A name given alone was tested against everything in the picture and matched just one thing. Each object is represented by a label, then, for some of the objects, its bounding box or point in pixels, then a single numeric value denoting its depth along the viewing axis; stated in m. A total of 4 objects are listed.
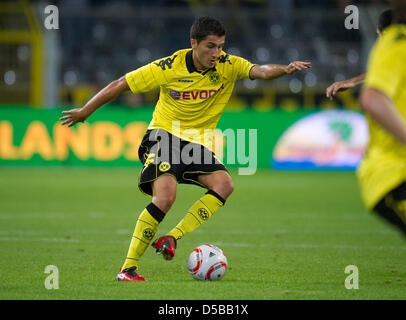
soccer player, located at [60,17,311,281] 11.88
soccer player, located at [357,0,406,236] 7.41
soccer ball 11.70
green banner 36.06
